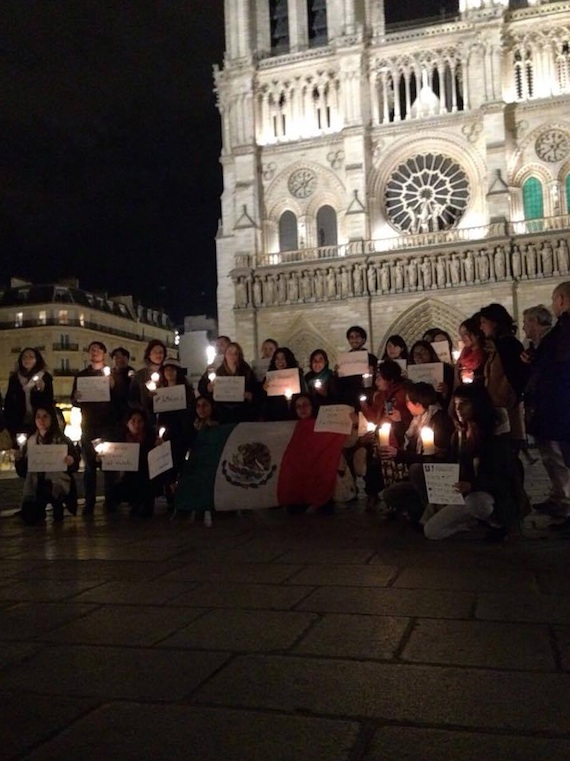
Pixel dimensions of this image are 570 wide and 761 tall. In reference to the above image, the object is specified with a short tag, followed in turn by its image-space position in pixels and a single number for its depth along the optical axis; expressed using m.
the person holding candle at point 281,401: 8.62
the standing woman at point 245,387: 8.41
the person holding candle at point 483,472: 5.79
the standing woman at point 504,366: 6.31
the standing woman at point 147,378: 8.59
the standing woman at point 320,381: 8.30
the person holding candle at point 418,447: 6.34
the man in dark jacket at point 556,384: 6.08
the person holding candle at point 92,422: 8.58
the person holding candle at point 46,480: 7.89
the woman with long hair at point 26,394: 8.41
